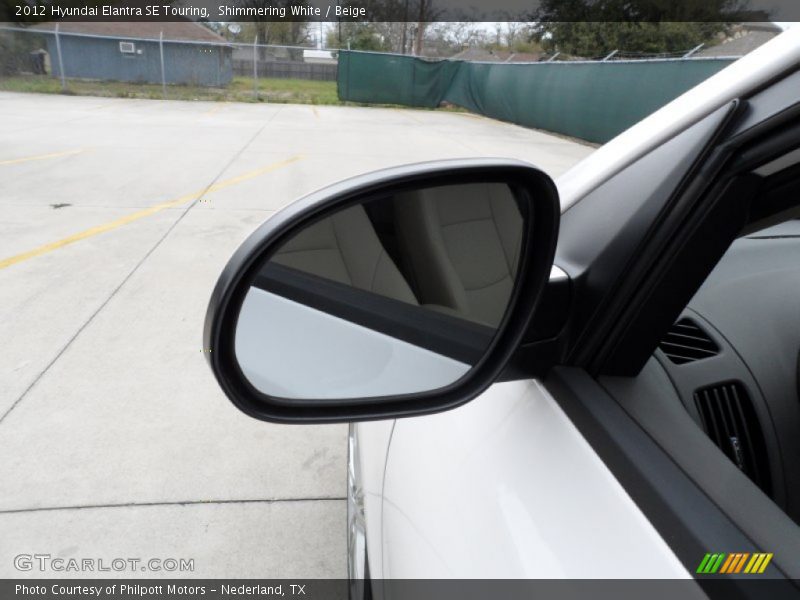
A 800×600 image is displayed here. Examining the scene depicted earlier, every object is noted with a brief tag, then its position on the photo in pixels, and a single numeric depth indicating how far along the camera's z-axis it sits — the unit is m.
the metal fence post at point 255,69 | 25.77
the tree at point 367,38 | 48.47
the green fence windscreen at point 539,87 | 13.72
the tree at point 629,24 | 30.08
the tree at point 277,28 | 53.09
